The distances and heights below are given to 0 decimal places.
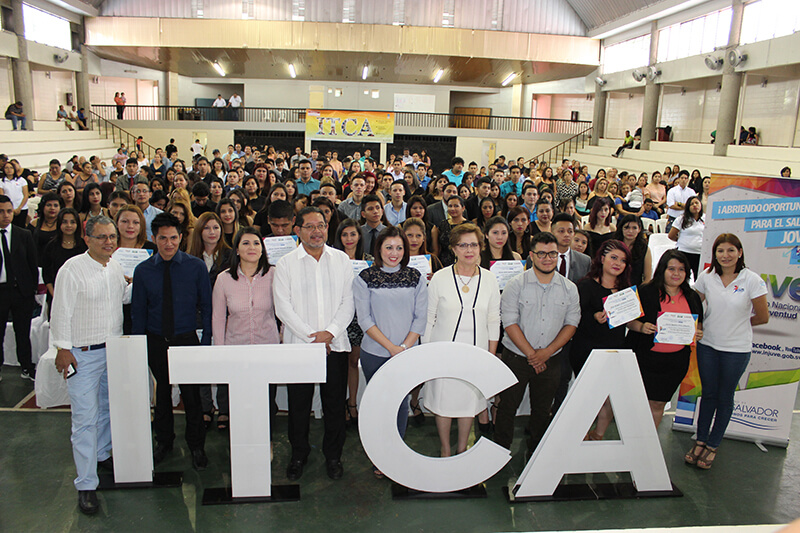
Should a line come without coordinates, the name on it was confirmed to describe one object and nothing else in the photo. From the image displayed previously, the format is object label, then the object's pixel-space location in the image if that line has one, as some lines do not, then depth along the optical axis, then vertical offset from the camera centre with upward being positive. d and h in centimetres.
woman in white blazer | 370 -87
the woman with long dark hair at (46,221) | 535 -55
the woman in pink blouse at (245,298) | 379 -86
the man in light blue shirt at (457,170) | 1158 +18
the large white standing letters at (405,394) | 342 -139
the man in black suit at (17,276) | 489 -99
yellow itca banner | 1941 +175
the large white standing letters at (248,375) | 337 -123
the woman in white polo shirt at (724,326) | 397 -99
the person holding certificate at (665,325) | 390 -97
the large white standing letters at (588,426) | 358 -159
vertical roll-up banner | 436 -72
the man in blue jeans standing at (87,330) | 330 -99
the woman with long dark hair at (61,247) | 495 -73
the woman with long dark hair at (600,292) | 390 -77
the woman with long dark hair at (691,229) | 674 -52
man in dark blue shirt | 367 -90
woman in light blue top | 368 -80
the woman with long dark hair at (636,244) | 500 -53
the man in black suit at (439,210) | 673 -38
